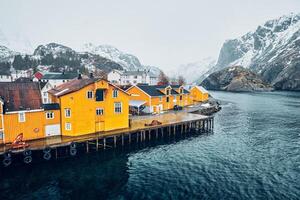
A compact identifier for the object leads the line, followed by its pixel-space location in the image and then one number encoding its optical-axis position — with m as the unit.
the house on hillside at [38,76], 112.56
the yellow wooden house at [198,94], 96.56
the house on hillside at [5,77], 146.23
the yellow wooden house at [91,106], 42.06
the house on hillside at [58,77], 101.42
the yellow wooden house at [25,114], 37.25
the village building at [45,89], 75.44
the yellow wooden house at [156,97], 66.56
